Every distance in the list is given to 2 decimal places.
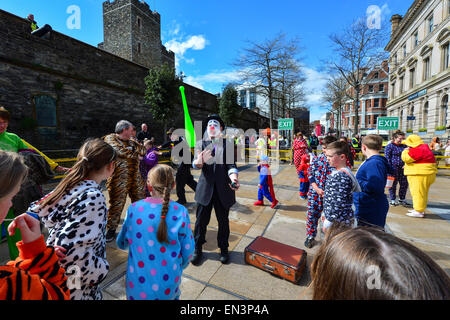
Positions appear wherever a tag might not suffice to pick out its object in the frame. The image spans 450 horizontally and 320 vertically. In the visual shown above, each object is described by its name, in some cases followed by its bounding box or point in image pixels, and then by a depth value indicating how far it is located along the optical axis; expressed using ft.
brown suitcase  7.22
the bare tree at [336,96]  77.36
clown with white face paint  8.37
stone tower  76.89
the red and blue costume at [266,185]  15.27
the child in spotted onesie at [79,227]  3.77
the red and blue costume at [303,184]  17.01
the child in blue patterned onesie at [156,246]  4.58
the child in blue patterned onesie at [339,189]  6.91
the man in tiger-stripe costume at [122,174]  10.08
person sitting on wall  15.19
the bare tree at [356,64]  48.12
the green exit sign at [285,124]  37.58
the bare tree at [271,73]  51.34
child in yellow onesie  13.43
